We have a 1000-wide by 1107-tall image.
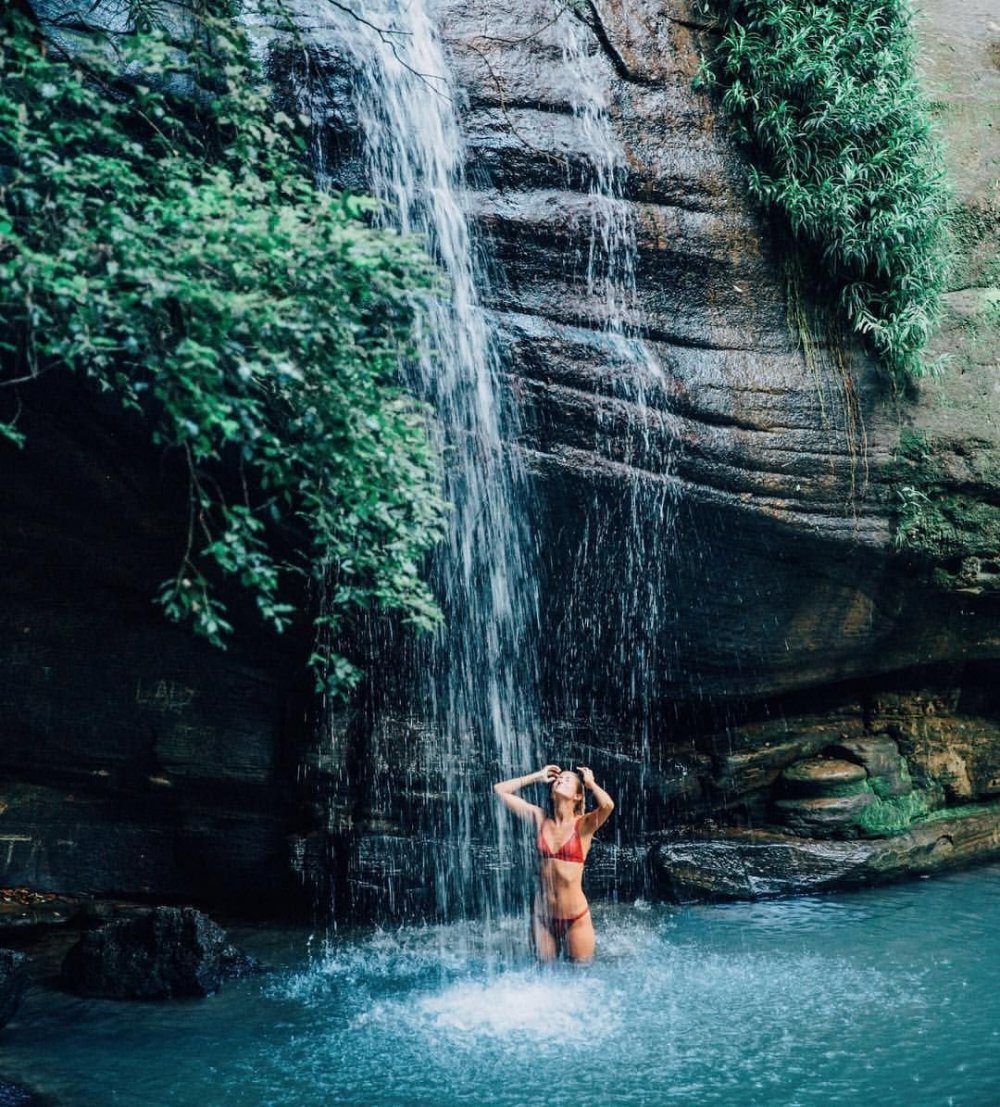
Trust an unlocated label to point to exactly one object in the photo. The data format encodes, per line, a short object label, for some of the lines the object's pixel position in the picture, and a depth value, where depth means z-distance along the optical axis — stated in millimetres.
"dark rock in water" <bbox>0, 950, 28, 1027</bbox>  6711
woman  7773
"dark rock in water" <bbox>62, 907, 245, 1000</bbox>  7438
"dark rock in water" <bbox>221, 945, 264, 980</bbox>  7785
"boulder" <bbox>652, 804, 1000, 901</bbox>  9594
